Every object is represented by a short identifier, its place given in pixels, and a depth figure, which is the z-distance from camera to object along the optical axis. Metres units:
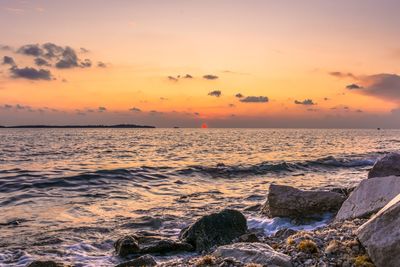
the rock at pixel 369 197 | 11.47
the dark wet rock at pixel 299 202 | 15.95
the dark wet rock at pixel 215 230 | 12.97
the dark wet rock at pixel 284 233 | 12.39
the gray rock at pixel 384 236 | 7.10
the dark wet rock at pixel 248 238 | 12.66
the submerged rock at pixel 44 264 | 10.77
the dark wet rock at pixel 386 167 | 19.12
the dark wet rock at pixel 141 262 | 10.70
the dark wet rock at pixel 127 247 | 12.71
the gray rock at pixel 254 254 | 7.69
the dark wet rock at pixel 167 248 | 12.70
